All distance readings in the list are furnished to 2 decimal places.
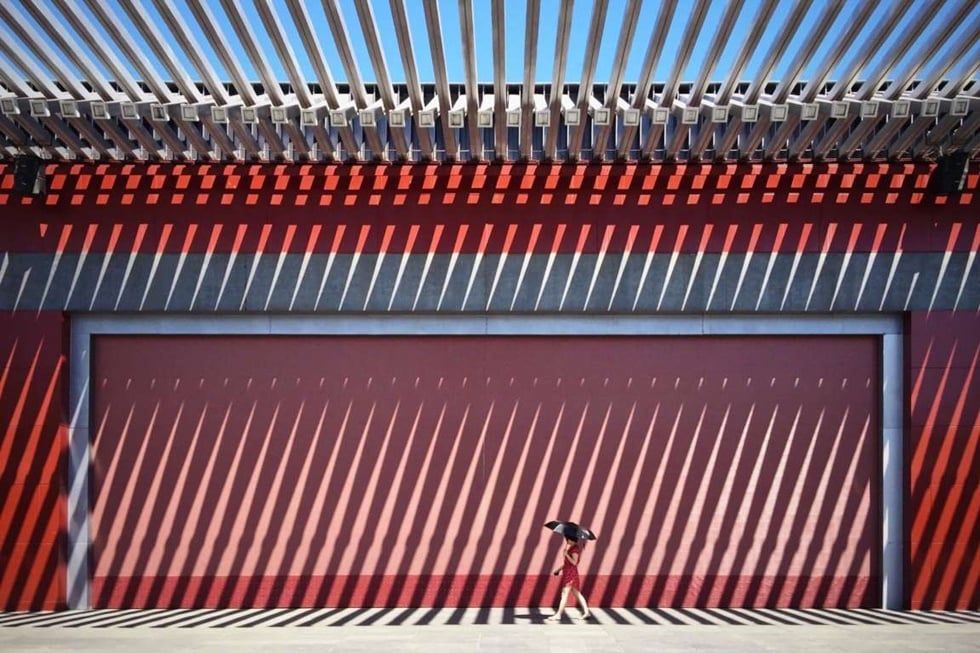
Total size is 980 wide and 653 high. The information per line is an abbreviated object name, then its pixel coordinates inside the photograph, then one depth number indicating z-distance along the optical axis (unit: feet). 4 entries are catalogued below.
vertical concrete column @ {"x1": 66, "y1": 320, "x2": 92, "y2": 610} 37.81
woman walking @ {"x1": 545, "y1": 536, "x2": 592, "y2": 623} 34.88
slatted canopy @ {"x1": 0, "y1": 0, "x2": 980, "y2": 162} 25.68
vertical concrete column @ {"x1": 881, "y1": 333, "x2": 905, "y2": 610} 37.78
